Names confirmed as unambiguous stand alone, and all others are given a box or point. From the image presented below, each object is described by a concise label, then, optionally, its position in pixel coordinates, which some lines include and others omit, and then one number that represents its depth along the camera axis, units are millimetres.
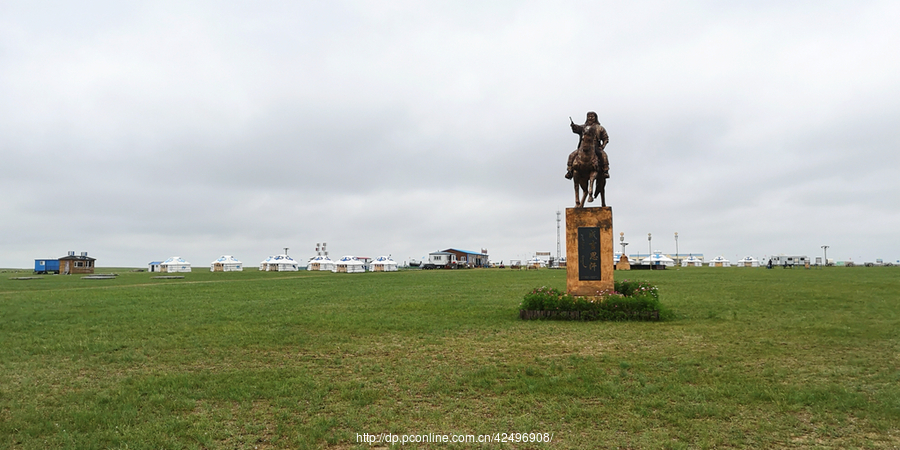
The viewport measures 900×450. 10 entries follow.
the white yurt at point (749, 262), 91812
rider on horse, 14148
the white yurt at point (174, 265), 70062
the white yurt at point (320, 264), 73000
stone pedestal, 13438
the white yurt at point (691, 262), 90312
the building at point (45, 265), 60781
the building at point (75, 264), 59406
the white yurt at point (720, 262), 88625
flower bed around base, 12125
